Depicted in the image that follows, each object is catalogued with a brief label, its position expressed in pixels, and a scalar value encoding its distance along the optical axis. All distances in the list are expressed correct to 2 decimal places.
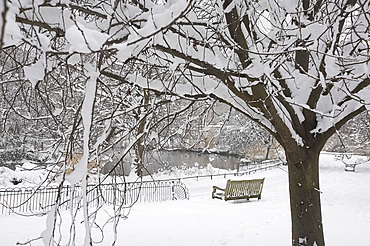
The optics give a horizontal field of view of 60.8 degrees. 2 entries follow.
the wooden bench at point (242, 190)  11.48
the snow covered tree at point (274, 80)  2.39
